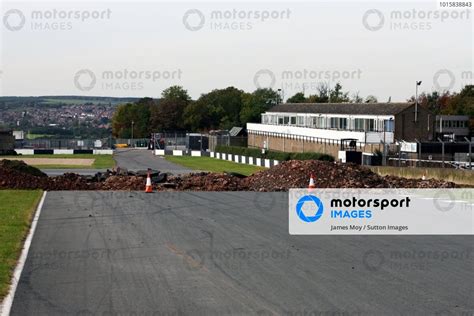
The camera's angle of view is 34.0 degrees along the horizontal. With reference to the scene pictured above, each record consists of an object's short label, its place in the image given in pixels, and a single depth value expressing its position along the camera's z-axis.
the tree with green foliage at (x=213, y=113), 154.75
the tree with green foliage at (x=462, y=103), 106.81
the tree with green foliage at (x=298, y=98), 151.62
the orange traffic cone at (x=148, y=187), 29.72
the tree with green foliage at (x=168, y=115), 157.62
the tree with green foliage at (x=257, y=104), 138.38
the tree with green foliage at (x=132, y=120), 168.88
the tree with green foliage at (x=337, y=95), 150.12
